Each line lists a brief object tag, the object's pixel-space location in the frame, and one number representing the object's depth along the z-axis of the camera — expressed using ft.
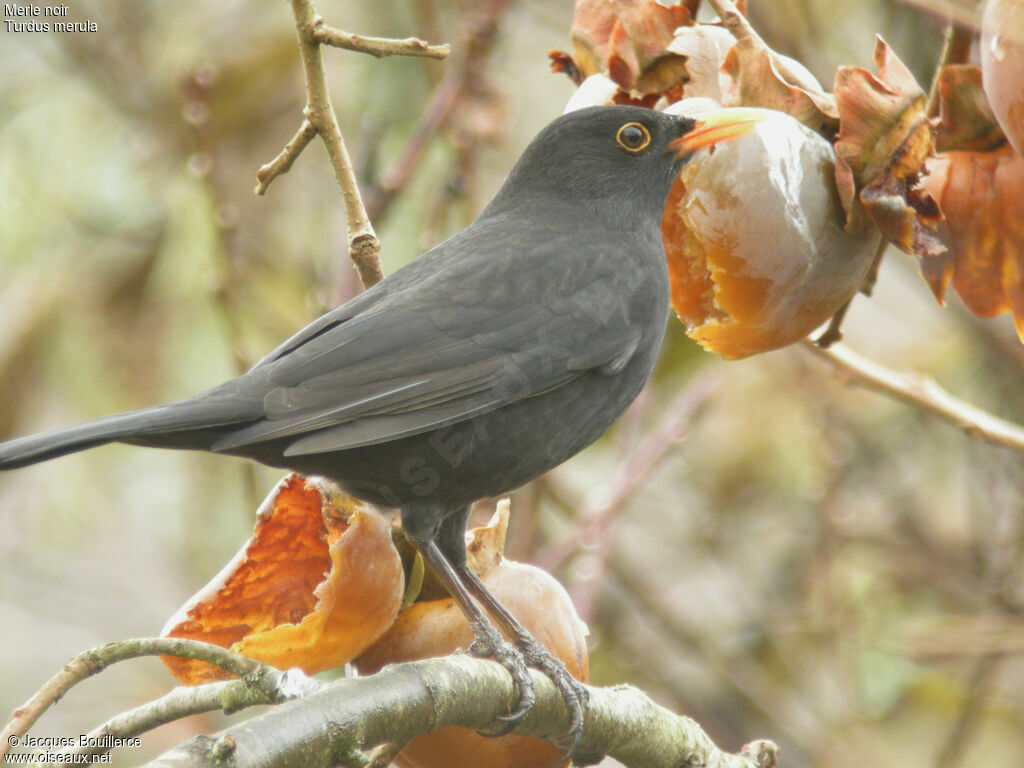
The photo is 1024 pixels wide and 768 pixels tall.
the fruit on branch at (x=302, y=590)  15.08
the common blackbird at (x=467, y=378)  17.94
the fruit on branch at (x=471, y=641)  16.02
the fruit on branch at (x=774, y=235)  15.61
